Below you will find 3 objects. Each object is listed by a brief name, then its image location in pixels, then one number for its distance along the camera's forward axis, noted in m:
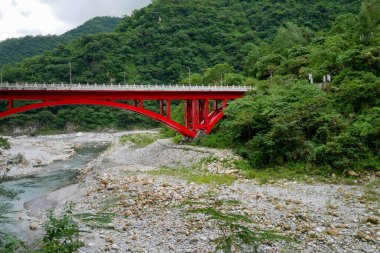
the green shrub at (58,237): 8.04
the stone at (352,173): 18.60
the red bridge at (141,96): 26.78
